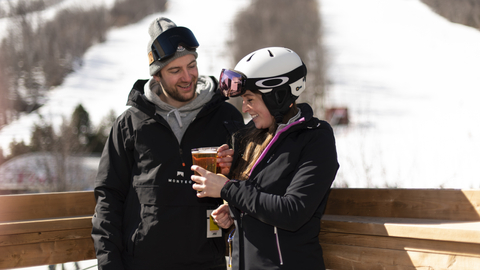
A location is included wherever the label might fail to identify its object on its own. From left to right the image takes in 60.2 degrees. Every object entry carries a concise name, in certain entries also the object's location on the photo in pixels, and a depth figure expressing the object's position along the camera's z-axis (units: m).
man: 2.53
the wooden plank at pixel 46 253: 3.03
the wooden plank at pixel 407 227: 2.16
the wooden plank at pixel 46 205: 3.36
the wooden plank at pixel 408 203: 2.51
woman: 1.88
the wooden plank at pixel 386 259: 2.17
